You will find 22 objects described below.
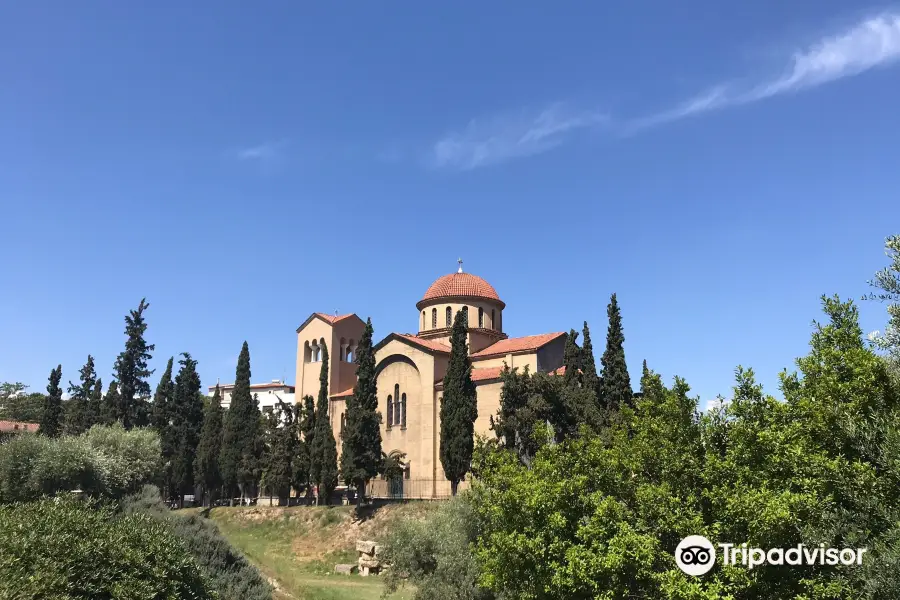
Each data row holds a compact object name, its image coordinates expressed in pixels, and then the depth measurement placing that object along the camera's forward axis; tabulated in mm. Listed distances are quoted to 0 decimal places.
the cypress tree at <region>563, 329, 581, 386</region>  31772
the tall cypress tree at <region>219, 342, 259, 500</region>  43719
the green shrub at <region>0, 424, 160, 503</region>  26562
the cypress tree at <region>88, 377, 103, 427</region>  50719
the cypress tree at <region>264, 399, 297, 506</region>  41281
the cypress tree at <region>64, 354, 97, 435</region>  50500
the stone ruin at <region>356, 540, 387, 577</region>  29578
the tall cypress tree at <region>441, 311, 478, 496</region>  32594
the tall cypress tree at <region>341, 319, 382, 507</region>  35344
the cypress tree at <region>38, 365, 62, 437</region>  52344
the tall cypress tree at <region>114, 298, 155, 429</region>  50938
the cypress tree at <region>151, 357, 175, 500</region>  46969
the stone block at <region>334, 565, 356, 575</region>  29578
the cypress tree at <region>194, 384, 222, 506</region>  45000
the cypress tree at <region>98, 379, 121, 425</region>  49281
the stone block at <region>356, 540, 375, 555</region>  30705
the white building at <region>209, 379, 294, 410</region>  83812
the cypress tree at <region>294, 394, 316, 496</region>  41000
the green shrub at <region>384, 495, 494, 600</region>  17562
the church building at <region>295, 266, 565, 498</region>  38156
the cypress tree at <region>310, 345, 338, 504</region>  38562
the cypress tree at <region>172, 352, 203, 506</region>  46469
